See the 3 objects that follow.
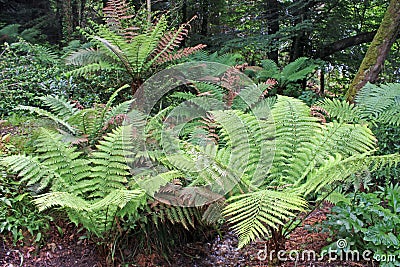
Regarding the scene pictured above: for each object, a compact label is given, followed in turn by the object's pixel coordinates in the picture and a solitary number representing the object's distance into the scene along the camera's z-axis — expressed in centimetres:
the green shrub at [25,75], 439
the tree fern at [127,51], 395
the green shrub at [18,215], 217
